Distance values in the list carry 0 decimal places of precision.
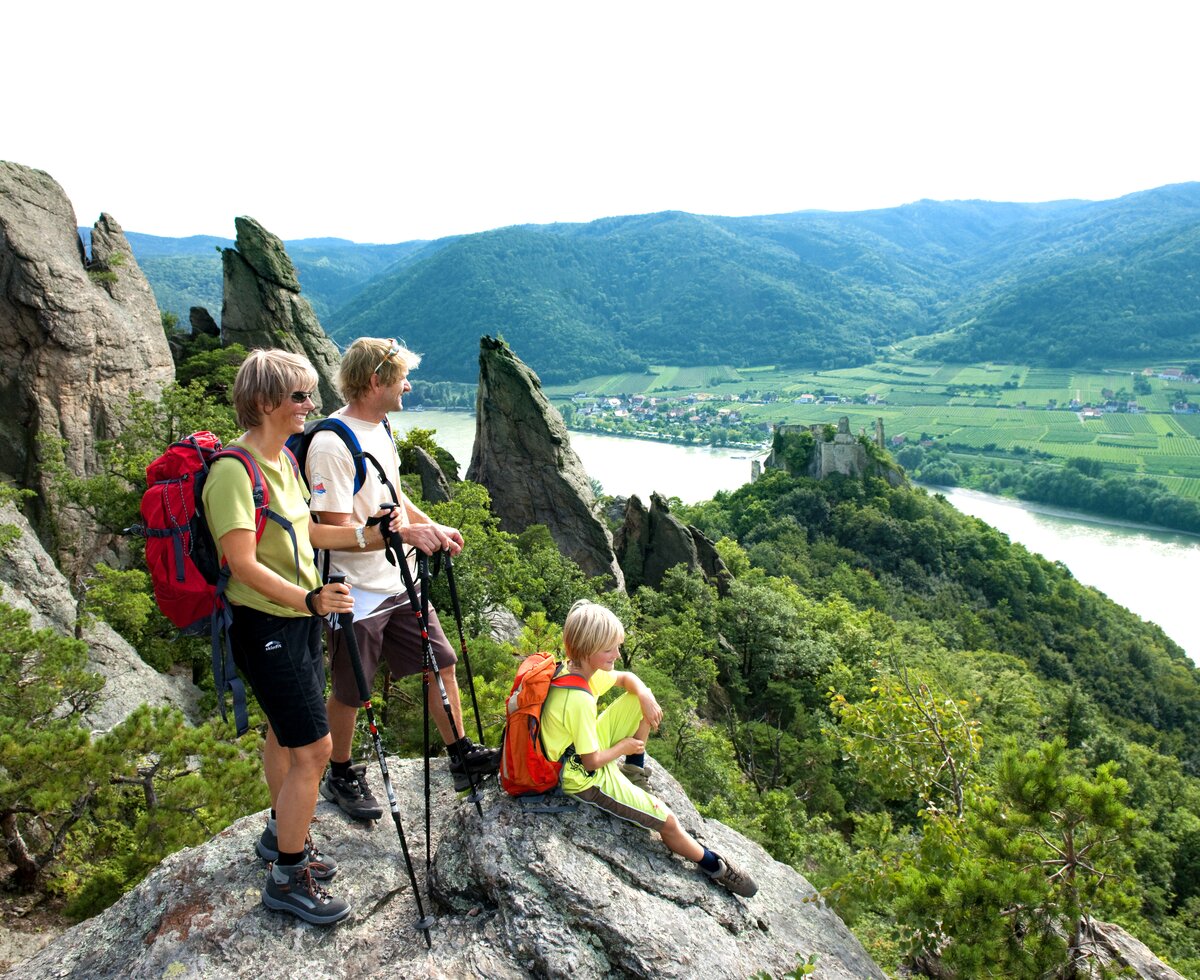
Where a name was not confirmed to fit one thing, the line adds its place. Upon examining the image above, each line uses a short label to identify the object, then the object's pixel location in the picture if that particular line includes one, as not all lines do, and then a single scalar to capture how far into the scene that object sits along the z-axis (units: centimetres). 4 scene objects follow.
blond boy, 452
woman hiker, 351
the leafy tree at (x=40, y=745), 604
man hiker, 420
